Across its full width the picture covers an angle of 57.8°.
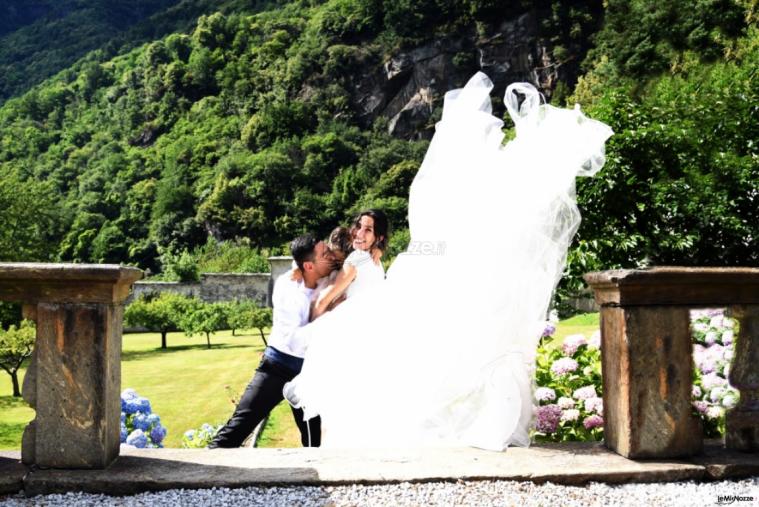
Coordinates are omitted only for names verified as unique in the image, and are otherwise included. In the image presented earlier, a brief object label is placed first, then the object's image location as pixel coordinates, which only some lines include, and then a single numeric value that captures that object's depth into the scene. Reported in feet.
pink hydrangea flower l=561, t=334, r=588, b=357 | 16.48
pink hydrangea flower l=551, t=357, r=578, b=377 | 15.28
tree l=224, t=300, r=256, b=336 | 88.30
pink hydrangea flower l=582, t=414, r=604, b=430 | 13.33
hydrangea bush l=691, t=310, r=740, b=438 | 13.26
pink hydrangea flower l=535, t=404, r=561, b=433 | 13.58
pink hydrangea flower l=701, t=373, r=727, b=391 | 13.68
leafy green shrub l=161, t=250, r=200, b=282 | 138.72
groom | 13.82
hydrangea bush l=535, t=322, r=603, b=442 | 13.65
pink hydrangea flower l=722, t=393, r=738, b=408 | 11.37
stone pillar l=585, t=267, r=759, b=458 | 10.58
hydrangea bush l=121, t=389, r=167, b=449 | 16.58
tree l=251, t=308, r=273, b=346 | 83.56
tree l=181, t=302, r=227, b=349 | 89.71
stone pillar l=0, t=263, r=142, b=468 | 9.96
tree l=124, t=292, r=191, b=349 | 100.53
